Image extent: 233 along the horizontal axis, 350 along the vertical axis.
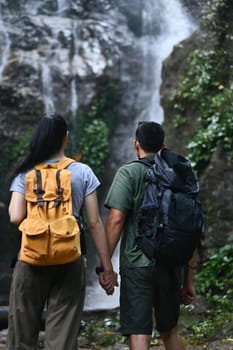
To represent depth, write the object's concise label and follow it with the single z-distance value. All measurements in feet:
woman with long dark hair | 11.74
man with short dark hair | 12.46
